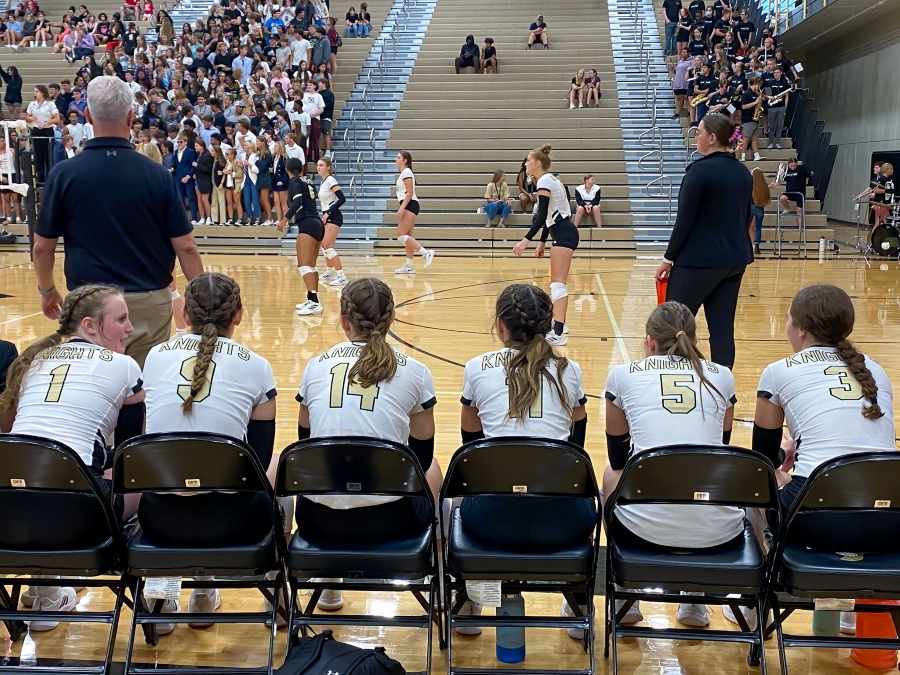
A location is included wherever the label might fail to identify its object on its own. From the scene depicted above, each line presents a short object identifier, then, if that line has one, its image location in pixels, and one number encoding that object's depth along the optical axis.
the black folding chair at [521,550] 2.47
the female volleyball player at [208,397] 2.66
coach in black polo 3.71
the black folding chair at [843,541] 2.40
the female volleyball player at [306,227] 8.74
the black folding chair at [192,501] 2.50
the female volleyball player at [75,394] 2.75
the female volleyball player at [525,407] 2.64
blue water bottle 2.80
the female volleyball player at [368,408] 2.68
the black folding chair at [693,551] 2.43
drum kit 13.79
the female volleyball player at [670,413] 2.62
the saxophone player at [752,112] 16.64
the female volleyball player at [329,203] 9.70
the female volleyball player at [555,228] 7.19
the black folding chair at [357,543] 2.49
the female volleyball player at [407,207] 10.75
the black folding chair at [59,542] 2.54
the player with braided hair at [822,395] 2.66
